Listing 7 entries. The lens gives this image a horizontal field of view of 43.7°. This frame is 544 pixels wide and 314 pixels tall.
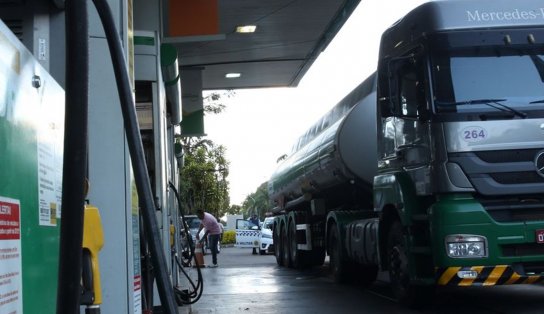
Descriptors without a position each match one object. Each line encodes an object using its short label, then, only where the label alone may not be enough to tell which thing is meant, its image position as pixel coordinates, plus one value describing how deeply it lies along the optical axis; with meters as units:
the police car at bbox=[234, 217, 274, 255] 31.47
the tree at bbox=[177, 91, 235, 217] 47.81
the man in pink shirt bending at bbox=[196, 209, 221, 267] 21.70
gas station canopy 10.93
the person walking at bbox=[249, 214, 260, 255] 33.97
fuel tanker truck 7.82
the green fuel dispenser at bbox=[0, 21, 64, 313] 1.97
